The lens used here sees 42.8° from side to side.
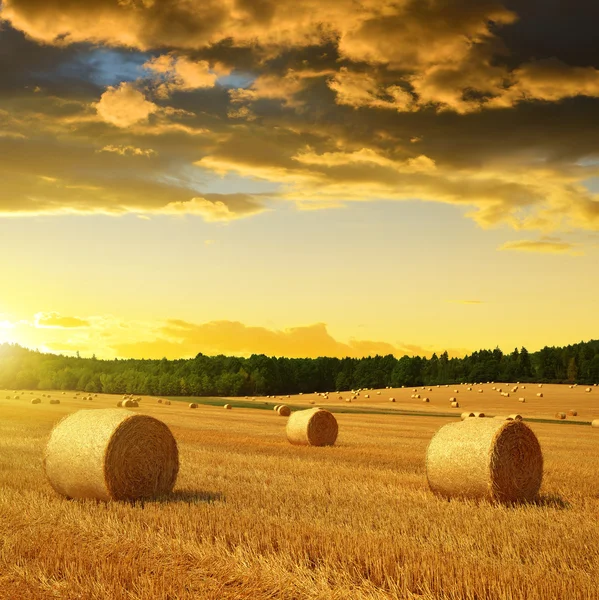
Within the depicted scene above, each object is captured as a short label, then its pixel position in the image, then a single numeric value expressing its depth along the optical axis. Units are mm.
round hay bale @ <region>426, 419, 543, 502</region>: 13961
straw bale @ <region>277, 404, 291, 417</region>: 49906
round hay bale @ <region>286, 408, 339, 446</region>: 25875
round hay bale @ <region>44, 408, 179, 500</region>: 13273
